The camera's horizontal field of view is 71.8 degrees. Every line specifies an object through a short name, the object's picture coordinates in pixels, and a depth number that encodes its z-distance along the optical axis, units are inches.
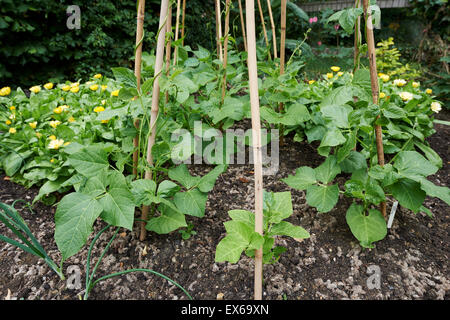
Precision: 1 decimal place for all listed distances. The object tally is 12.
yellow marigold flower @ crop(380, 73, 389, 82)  84.0
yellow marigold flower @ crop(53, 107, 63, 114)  73.7
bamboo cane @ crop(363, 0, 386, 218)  43.9
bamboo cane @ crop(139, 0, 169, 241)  42.7
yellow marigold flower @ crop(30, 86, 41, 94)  88.0
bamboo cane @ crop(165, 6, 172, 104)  48.6
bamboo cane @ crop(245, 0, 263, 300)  32.1
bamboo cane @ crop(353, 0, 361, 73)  50.3
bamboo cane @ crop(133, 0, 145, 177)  44.0
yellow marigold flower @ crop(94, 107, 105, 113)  71.3
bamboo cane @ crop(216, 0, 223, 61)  70.4
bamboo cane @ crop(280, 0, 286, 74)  62.7
